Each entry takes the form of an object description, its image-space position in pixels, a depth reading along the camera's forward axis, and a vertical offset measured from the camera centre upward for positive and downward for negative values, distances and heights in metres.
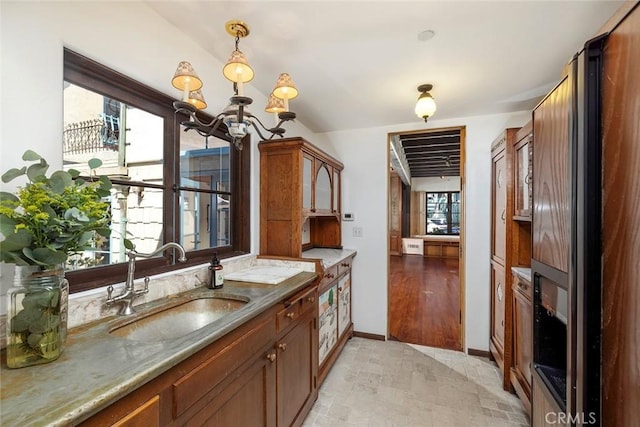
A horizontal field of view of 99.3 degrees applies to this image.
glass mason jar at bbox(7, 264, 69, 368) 0.76 -0.30
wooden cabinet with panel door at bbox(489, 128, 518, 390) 2.11 -0.32
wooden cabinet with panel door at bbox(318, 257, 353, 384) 2.24 -0.95
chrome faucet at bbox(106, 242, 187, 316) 1.16 -0.35
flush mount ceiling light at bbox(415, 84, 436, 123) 2.12 +0.85
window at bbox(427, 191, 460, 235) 9.05 +0.02
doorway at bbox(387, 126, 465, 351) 3.22 -0.77
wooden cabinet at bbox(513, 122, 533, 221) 1.80 +0.28
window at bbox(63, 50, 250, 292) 1.24 +0.27
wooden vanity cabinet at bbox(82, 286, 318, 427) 0.76 -0.64
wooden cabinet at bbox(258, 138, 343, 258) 2.24 +0.18
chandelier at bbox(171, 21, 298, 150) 1.25 +0.62
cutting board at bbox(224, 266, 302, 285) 1.76 -0.43
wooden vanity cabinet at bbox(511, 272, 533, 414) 1.78 -0.88
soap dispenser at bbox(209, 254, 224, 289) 1.61 -0.37
